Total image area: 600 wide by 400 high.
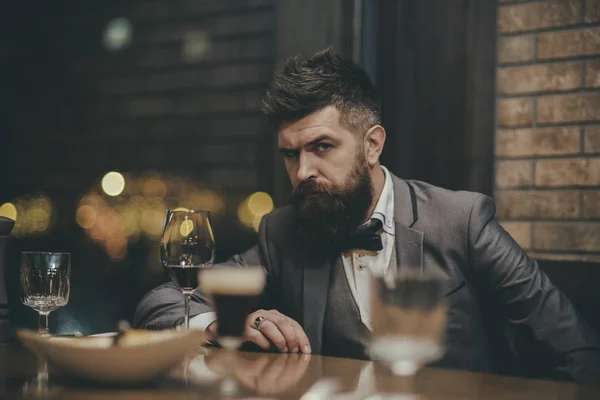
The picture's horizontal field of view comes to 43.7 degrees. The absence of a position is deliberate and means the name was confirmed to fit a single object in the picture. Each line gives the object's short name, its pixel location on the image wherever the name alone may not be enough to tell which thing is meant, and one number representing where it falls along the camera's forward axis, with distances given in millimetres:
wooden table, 1073
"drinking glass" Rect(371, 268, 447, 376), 998
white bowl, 1066
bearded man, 1899
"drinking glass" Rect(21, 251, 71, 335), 1589
